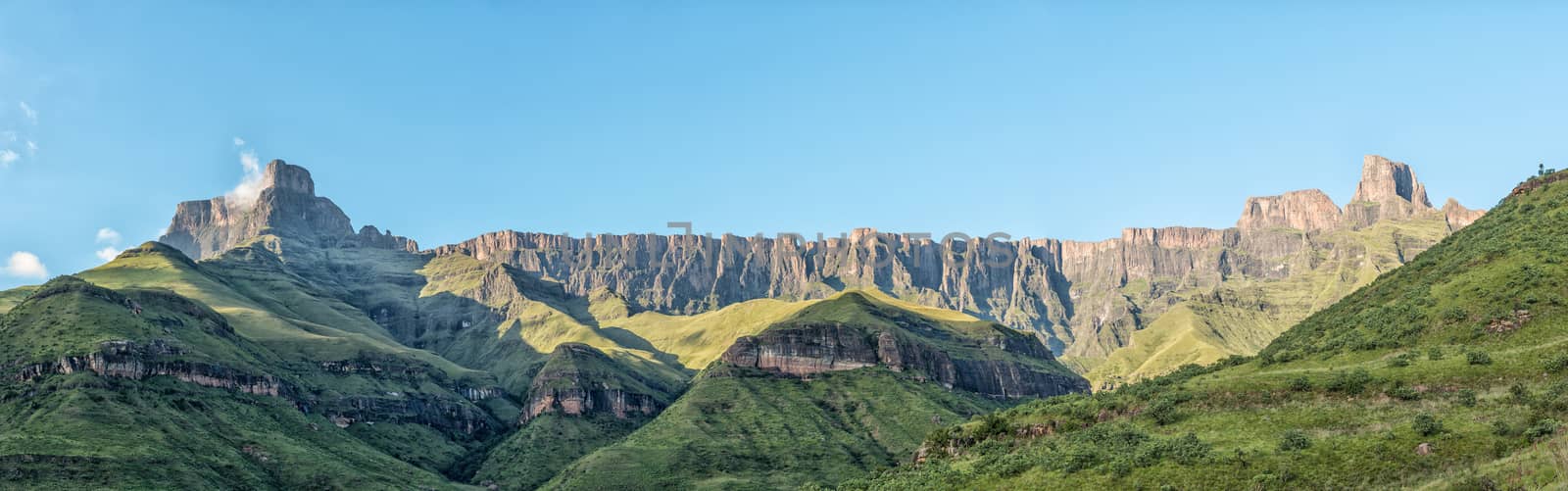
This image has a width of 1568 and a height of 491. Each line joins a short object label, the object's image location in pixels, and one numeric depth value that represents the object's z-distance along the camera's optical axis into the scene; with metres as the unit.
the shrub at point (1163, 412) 123.88
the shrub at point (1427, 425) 98.06
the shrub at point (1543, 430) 89.06
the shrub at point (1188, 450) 106.62
